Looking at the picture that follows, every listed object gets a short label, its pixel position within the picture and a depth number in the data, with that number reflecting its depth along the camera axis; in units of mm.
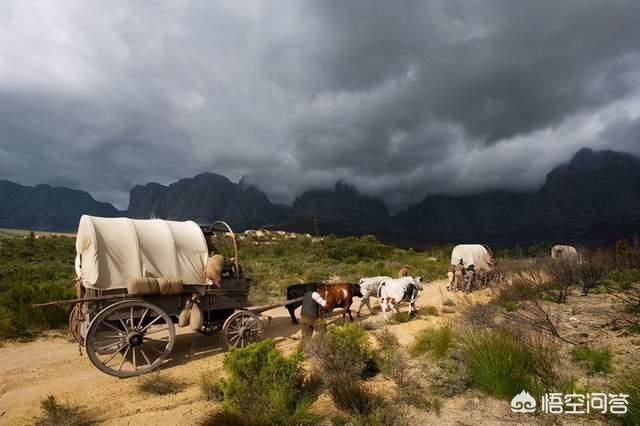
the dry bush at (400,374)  4914
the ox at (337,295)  9102
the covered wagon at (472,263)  15961
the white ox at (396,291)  10523
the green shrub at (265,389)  4199
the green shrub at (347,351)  5488
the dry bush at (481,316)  7665
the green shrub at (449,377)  5129
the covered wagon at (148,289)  6363
